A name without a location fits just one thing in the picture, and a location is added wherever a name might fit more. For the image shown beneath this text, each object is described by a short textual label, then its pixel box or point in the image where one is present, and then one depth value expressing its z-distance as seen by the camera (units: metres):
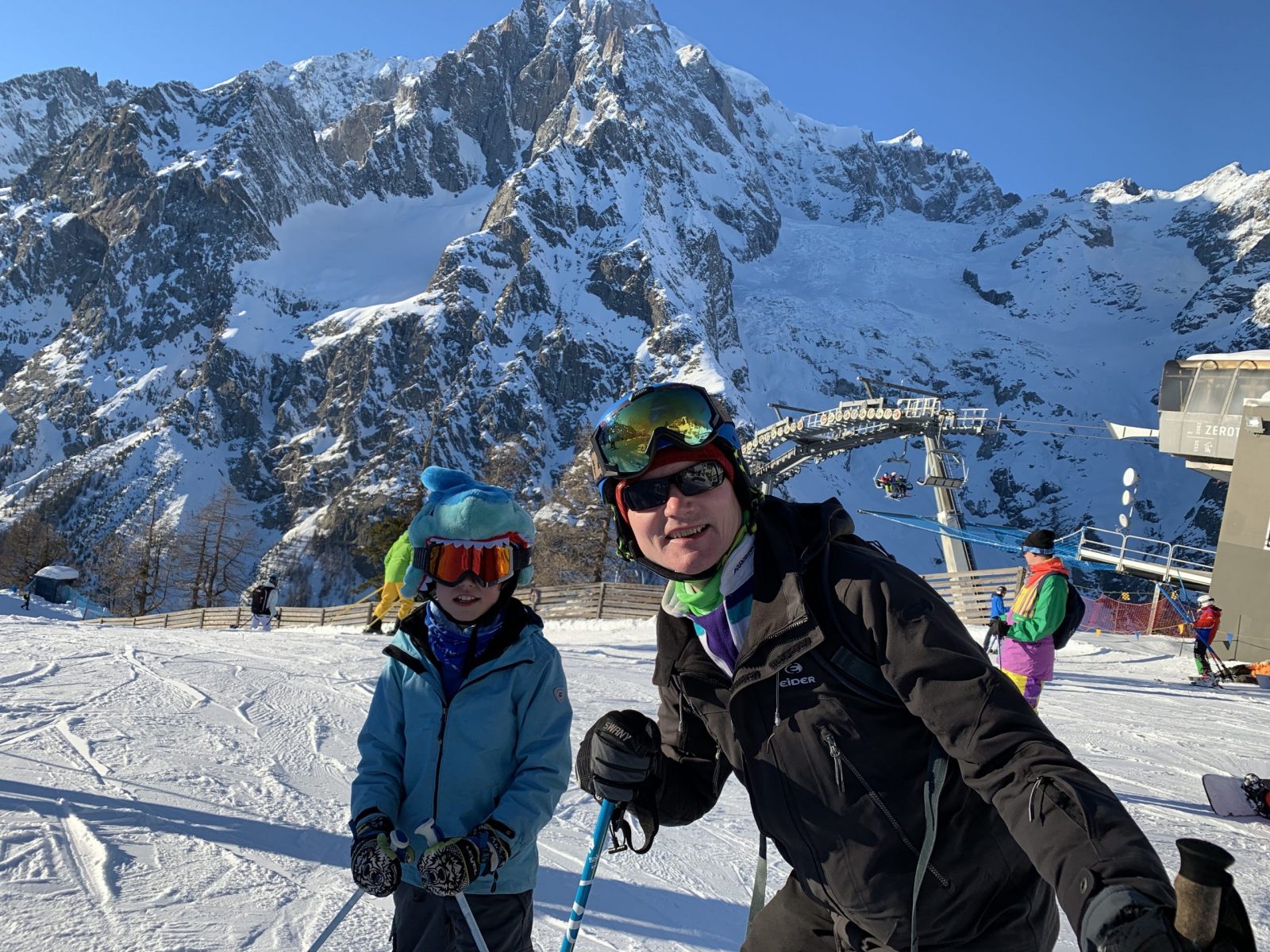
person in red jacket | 11.53
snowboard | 5.38
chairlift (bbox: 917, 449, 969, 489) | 24.27
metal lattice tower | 24.39
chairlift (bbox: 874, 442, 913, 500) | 25.39
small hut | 32.88
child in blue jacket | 2.25
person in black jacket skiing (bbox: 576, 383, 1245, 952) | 1.21
